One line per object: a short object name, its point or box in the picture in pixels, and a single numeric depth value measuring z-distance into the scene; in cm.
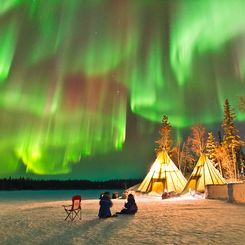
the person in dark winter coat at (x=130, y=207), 1149
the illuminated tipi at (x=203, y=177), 2302
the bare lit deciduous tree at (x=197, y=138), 3783
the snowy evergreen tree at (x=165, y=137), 4067
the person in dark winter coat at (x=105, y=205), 1045
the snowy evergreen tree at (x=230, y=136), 3748
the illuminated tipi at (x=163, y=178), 2551
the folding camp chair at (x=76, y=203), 1103
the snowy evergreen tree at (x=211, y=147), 4073
